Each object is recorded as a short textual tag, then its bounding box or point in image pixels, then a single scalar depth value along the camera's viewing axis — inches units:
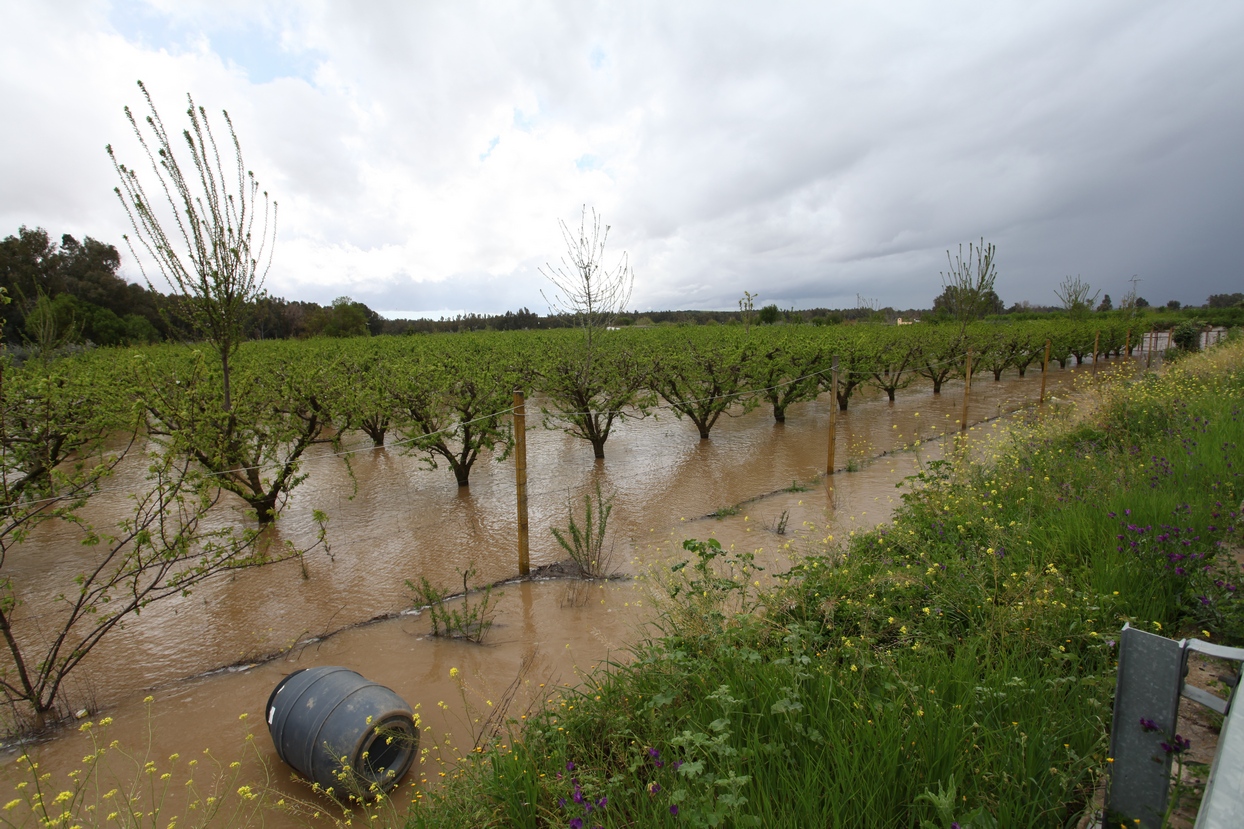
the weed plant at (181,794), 112.8
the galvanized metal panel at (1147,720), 61.7
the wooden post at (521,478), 215.3
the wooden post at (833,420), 333.2
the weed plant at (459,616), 176.2
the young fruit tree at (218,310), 230.2
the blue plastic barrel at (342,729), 116.3
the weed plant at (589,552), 213.5
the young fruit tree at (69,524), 147.9
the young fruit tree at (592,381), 382.0
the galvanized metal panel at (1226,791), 38.1
